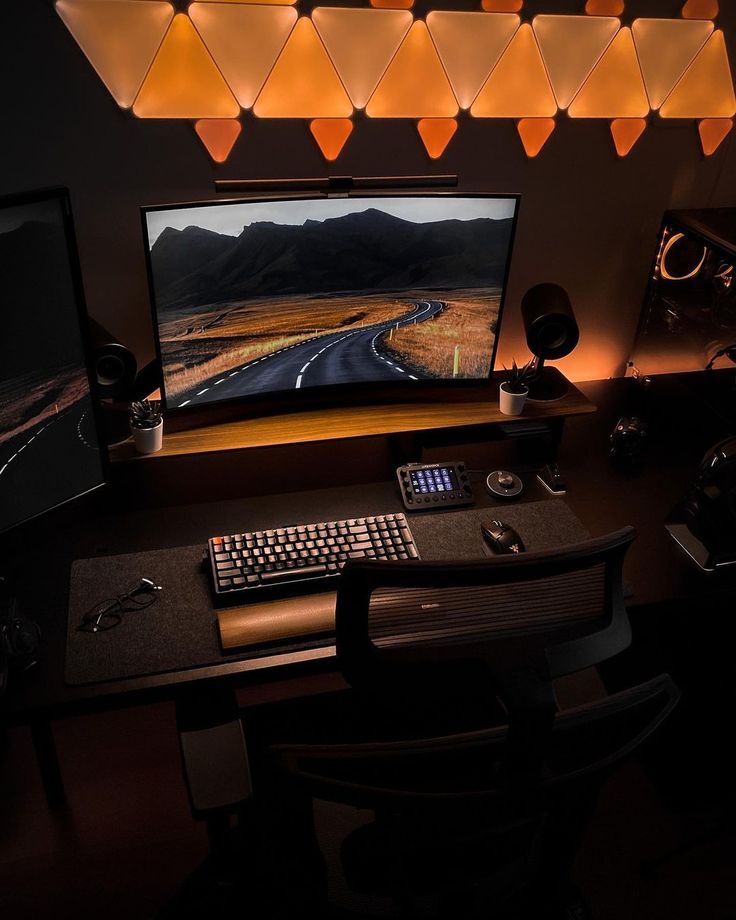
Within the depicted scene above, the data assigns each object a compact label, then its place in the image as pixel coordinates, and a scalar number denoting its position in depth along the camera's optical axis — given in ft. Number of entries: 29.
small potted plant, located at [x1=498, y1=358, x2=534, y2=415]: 6.24
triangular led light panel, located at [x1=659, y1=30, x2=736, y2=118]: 6.20
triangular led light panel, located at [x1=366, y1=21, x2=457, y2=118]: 5.61
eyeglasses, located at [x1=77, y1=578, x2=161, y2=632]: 4.73
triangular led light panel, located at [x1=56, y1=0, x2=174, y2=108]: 4.96
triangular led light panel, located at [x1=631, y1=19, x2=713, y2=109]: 5.93
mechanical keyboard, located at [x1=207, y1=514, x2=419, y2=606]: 4.95
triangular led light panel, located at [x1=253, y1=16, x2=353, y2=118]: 5.40
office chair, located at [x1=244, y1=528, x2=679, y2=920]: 2.66
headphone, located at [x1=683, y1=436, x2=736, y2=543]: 5.17
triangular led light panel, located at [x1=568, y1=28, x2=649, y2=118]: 6.00
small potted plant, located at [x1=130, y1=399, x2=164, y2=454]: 5.57
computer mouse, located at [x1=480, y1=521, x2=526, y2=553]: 5.30
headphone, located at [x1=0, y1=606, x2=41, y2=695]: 4.38
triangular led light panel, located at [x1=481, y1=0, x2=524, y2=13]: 5.57
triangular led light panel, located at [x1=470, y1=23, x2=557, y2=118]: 5.81
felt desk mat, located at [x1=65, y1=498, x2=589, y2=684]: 4.50
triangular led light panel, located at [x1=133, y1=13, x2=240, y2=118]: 5.20
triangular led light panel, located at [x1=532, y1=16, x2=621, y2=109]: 5.75
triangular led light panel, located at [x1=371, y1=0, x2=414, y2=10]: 5.37
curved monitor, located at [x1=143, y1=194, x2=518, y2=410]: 5.25
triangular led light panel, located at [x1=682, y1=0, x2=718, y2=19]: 5.91
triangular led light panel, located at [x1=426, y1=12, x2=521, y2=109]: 5.57
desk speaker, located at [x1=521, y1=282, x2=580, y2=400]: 6.09
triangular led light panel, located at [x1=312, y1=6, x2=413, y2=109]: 5.35
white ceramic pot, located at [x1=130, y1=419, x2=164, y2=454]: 5.57
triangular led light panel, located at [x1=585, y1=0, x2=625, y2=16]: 5.72
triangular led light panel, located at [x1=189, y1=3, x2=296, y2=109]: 5.16
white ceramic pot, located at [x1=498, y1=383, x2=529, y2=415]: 6.23
